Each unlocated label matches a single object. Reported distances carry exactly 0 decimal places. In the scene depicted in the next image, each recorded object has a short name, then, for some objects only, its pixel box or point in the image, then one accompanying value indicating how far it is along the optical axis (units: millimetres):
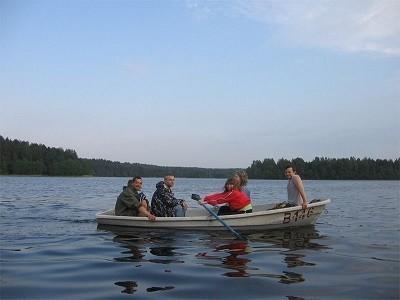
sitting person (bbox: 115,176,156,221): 12664
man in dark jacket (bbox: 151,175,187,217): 12828
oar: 11522
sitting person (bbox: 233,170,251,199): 12373
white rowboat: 12227
